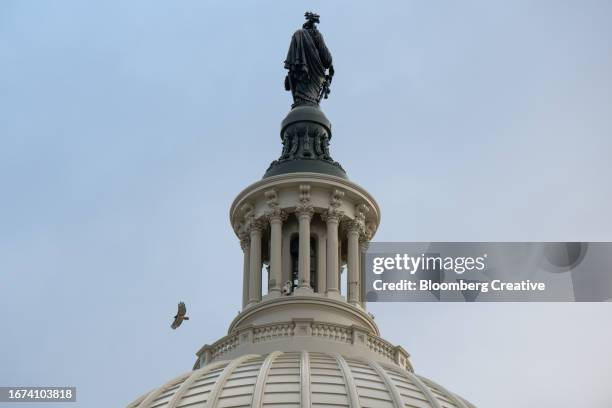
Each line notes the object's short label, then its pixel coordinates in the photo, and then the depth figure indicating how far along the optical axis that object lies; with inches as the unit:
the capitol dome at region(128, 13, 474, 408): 2000.5
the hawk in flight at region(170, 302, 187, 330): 2333.9
